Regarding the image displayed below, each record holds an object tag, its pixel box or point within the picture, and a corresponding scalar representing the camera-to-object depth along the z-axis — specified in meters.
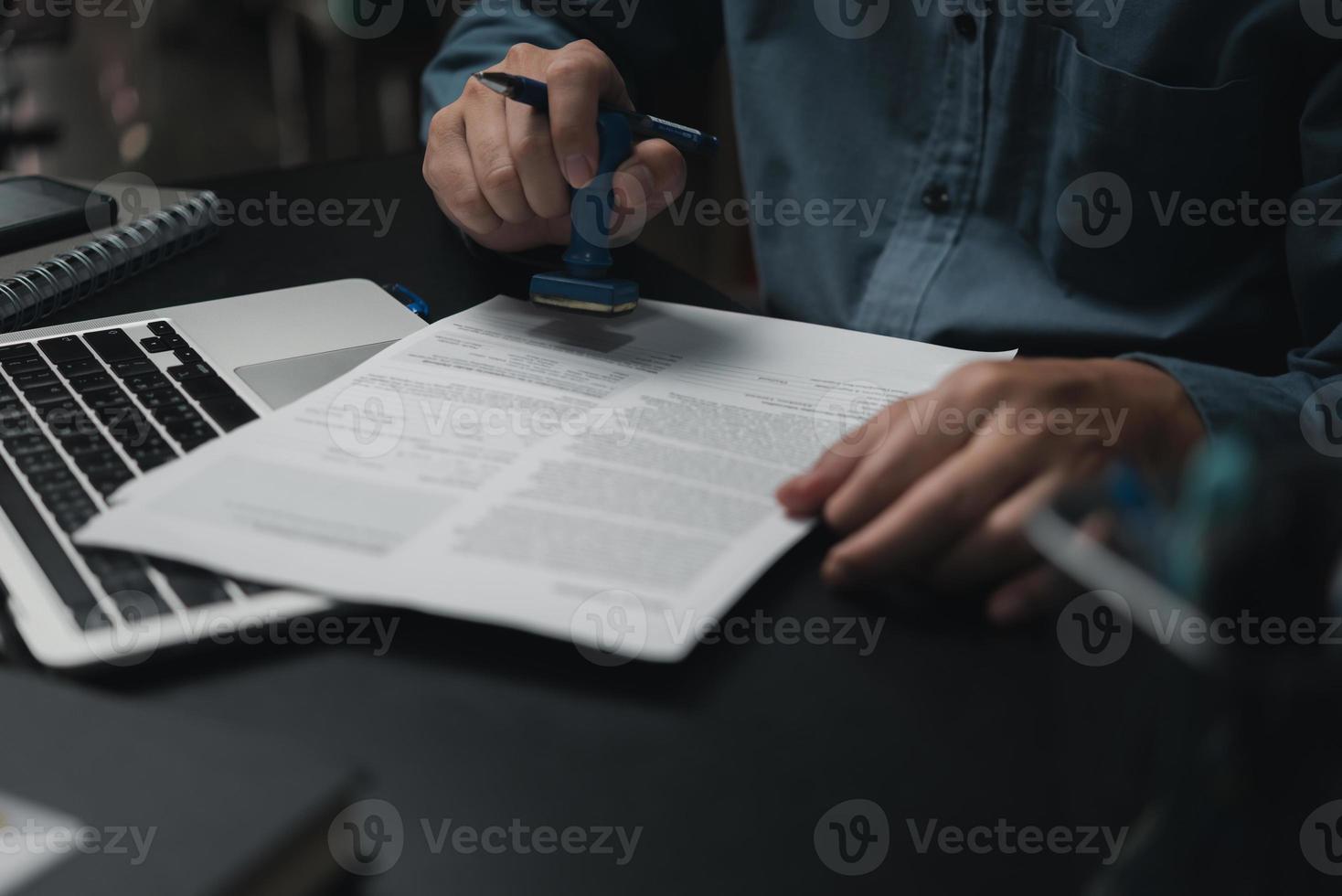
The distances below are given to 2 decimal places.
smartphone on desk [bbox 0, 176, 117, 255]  0.76
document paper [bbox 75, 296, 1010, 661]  0.42
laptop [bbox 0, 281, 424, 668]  0.40
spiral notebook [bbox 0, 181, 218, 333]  0.67
